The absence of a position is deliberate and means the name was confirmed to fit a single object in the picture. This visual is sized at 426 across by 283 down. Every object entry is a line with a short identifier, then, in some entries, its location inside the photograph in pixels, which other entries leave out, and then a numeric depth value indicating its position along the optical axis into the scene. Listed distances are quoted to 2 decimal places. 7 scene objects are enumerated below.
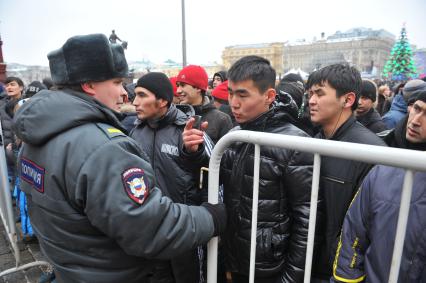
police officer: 1.15
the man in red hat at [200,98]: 3.43
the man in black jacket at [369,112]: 3.47
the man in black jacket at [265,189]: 1.53
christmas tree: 25.22
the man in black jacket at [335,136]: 1.66
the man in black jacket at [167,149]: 2.10
